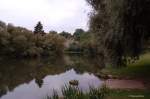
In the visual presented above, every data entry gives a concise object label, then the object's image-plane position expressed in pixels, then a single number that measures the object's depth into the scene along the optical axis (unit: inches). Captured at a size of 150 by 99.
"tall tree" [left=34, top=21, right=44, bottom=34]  1426.7
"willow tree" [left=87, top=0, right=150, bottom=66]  189.6
